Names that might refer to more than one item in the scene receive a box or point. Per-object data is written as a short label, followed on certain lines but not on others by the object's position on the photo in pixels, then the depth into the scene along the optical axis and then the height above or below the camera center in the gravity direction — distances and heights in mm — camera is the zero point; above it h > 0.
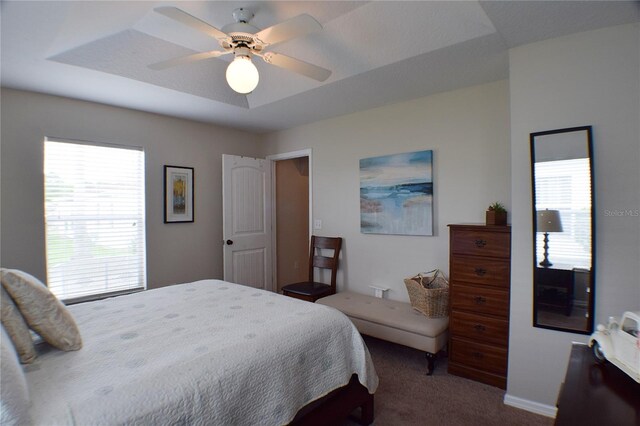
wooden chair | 3740 -685
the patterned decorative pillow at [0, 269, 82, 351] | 1408 -429
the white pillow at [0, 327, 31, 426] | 979 -548
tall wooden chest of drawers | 2486 -700
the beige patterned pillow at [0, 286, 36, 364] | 1351 -468
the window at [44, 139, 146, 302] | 3078 -55
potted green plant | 2555 -39
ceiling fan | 1692 +962
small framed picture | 3805 +217
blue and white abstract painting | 3264 +181
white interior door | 4191 -106
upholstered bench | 2709 -949
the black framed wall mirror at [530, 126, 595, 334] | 2018 -118
